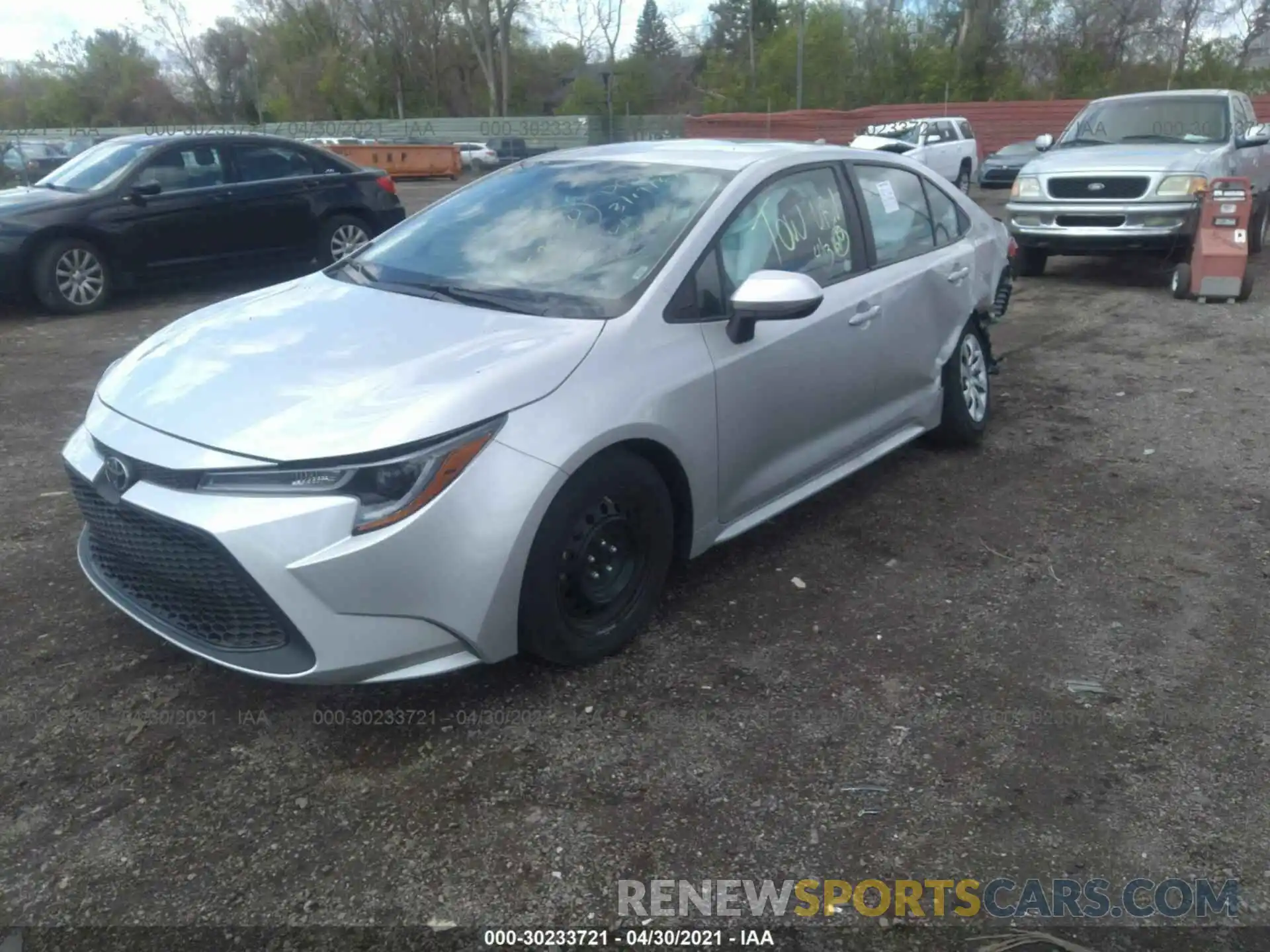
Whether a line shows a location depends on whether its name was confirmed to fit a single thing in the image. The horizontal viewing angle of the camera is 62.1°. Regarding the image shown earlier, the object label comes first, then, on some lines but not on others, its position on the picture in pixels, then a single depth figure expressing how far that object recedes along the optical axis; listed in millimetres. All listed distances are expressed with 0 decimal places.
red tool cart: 8977
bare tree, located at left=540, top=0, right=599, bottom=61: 67000
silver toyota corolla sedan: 2791
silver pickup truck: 9445
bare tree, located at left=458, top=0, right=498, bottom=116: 62688
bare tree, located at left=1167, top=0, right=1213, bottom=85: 48000
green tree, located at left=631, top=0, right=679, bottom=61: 81188
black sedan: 8891
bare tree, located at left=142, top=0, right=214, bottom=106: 67625
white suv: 20406
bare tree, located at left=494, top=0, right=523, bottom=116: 62750
